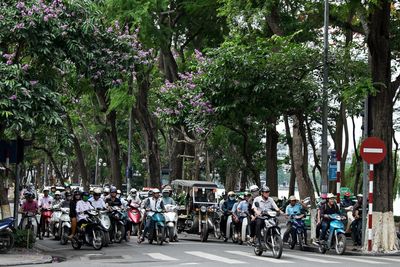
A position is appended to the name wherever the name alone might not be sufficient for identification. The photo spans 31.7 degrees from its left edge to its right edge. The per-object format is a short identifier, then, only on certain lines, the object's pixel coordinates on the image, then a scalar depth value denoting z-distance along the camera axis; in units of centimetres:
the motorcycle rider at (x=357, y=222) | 2202
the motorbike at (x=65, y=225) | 2156
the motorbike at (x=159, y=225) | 2131
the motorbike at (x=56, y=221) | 2355
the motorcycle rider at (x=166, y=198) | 2317
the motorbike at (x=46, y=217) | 2459
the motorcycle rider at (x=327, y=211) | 1959
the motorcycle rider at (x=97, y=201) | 2095
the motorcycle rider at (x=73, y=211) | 2023
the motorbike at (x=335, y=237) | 1900
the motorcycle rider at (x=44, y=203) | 2483
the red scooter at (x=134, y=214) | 2342
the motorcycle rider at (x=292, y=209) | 2044
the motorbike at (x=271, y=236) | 1683
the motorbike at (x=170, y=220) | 2186
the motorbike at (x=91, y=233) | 1967
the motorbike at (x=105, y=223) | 2031
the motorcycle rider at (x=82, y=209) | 2006
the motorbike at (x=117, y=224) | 2208
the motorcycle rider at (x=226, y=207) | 2419
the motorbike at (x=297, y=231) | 2050
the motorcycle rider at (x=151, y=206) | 2154
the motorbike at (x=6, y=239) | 1747
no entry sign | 1903
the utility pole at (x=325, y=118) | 2093
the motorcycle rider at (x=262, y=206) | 1750
